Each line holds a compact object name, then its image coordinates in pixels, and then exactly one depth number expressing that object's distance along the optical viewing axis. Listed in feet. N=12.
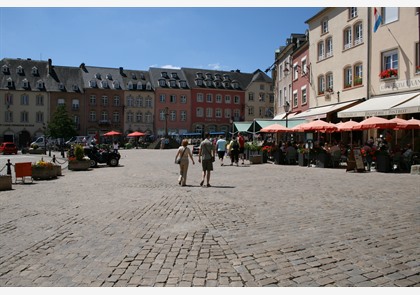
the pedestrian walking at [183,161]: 41.32
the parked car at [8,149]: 128.88
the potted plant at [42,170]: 48.73
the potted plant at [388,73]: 72.08
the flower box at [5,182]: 39.17
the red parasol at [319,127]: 65.72
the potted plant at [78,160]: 63.31
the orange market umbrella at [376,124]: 55.42
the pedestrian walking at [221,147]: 73.15
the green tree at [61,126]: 181.16
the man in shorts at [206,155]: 40.88
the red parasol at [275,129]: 76.18
